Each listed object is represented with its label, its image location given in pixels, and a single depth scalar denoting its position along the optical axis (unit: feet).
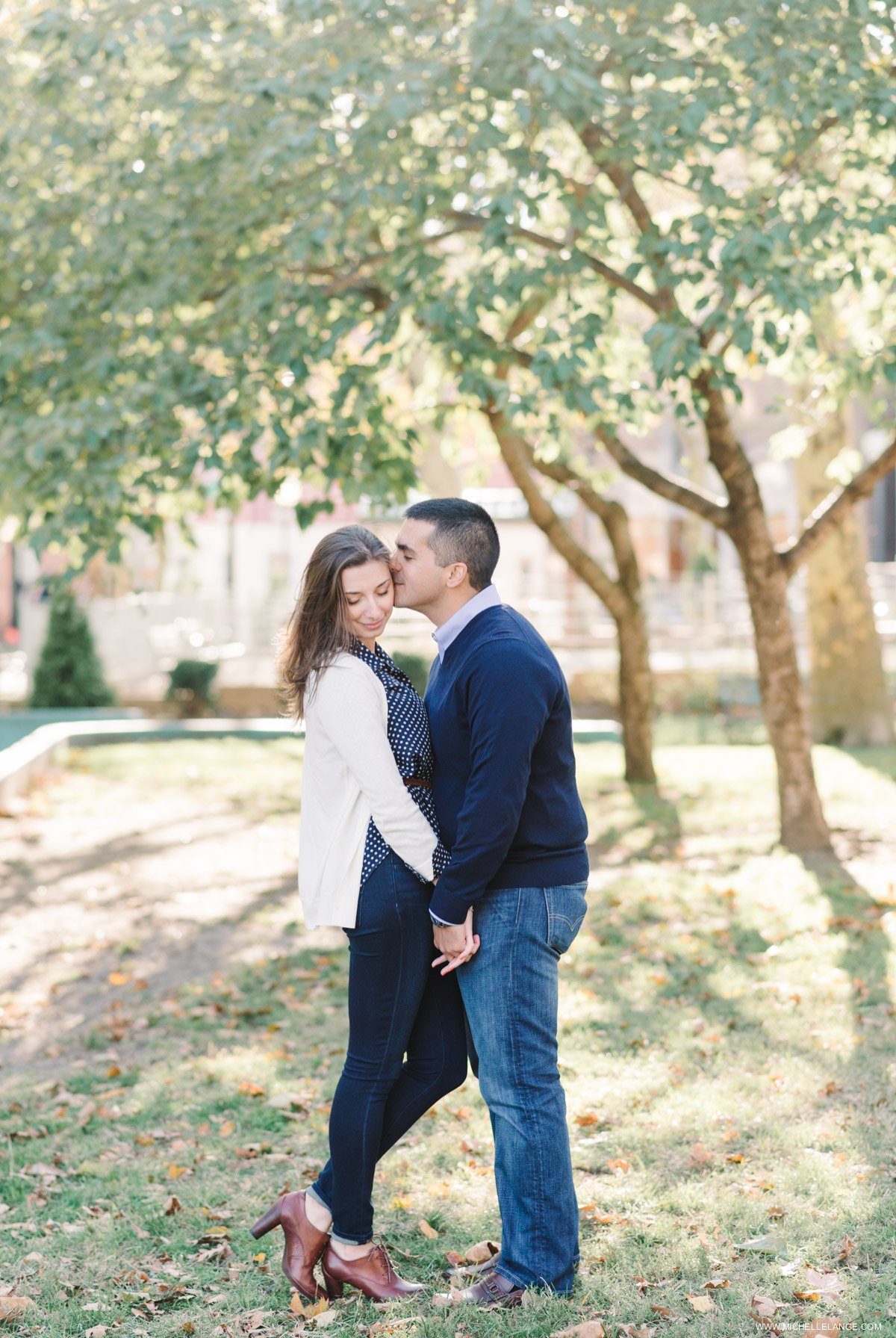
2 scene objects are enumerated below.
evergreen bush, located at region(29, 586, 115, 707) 58.85
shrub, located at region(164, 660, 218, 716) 60.49
